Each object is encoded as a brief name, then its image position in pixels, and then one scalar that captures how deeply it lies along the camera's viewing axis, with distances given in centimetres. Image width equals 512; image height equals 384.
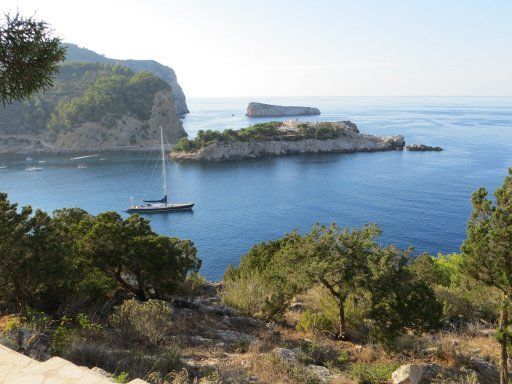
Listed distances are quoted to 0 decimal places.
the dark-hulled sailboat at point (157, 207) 7631
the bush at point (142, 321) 1484
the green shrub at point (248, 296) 2538
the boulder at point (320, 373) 1225
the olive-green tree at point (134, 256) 2431
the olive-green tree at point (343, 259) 1886
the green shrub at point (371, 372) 1302
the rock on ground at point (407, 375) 1250
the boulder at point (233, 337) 1764
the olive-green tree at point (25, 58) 1016
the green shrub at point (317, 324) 2145
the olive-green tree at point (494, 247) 1382
